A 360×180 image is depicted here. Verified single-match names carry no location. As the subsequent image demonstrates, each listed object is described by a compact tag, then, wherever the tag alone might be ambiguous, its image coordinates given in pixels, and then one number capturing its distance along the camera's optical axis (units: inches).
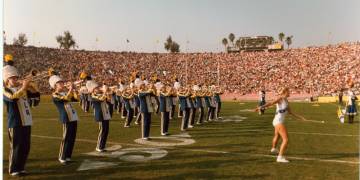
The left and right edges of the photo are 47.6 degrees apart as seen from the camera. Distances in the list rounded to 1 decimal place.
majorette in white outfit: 371.9
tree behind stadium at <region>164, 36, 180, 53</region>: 3971.5
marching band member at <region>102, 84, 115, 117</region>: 419.8
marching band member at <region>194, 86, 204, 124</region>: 701.6
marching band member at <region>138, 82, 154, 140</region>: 510.6
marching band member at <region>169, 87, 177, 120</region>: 583.5
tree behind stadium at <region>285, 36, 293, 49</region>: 4456.2
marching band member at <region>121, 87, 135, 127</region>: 682.2
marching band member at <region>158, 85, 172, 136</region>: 555.8
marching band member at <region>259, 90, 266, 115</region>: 962.0
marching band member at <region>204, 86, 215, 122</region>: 764.0
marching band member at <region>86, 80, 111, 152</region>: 412.2
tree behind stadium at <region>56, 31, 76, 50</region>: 3553.2
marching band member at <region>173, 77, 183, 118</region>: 639.3
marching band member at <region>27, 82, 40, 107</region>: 357.1
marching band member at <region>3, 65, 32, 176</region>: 303.9
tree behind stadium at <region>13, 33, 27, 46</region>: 3024.1
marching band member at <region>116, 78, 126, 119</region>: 797.5
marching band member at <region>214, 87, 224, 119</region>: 826.6
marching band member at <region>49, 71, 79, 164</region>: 351.3
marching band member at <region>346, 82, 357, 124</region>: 755.4
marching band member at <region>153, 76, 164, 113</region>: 571.9
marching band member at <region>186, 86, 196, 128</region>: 668.7
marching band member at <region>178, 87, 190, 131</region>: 619.6
